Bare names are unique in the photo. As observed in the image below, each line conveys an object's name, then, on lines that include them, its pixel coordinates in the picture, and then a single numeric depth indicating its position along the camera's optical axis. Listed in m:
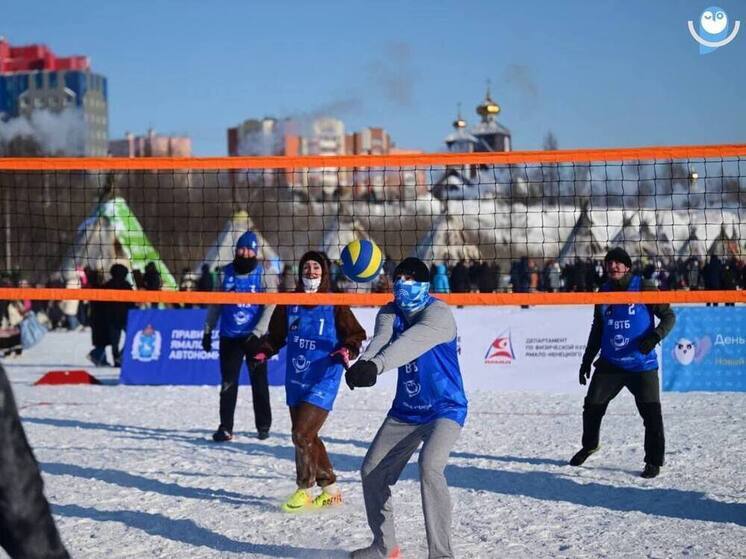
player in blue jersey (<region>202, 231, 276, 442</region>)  10.82
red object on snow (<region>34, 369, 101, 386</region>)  16.47
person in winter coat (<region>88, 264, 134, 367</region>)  18.77
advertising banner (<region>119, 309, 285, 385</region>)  16.25
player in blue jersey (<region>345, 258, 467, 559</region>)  6.01
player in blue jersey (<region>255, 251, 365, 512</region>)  7.89
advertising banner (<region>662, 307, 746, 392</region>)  14.86
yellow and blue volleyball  7.23
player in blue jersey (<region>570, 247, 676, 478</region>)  8.98
